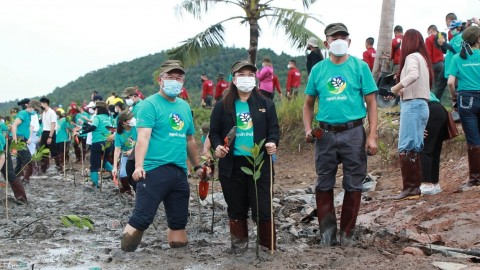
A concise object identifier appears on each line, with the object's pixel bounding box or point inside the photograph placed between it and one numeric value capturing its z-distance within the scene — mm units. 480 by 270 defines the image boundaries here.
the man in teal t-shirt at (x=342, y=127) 6297
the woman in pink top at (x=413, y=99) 7711
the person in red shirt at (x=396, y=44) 13870
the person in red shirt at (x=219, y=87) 19234
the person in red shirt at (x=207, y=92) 23156
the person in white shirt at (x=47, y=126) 17203
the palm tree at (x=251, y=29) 18078
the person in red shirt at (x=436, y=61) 13273
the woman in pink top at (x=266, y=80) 16375
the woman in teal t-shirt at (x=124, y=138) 10297
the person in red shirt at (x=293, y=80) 19031
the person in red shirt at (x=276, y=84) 18266
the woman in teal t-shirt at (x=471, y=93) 8203
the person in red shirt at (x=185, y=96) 19811
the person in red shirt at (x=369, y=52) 16062
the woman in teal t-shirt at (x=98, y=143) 13094
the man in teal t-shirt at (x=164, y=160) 6340
